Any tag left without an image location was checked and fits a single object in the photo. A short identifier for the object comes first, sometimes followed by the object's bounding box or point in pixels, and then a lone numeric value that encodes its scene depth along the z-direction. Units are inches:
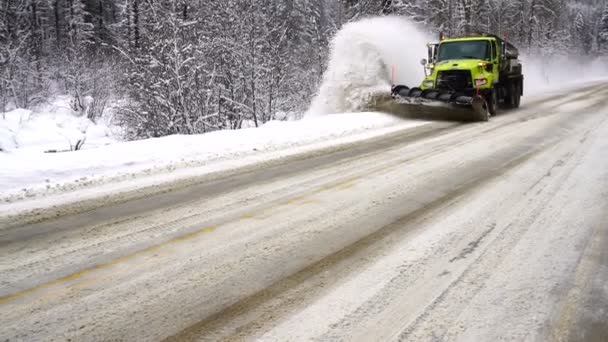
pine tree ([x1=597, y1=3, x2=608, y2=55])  2735.2
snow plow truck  474.3
